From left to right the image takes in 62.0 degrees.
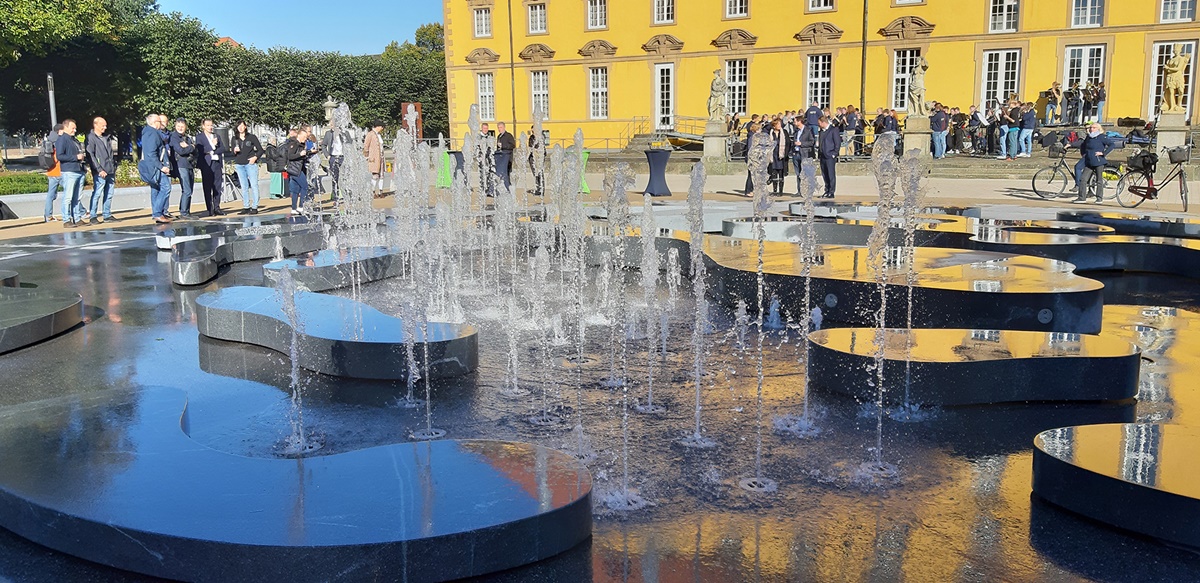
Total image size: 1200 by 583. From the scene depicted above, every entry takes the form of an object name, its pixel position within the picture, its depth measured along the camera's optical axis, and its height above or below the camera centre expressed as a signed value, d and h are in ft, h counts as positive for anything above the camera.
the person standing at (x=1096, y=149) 61.72 +0.24
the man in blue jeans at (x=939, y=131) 93.66 +2.22
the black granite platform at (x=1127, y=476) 12.57 -4.23
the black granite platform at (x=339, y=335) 20.98 -3.79
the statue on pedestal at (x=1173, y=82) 79.05 +5.49
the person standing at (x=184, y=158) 53.36 +0.41
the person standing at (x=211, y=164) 54.95 +0.07
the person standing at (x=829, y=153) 65.98 +0.23
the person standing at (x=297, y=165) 59.47 -0.06
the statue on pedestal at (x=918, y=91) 100.63 +6.42
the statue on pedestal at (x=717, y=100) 97.92 +5.72
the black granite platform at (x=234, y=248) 33.91 -3.22
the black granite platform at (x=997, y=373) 18.74 -4.10
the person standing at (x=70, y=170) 48.85 -0.13
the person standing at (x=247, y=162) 58.29 +0.16
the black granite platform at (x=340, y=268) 31.99 -3.44
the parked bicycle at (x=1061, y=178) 66.54 -1.84
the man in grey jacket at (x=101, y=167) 50.26 -0.01
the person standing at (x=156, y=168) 50.44 -0.10
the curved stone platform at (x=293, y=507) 11.41 -4.20
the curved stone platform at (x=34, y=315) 23.84 -3.65
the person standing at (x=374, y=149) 65.62 +0.92
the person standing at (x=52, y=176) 52.31 -0.45
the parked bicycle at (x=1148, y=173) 57.36 -1.26
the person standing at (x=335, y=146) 63.62 +1.11
